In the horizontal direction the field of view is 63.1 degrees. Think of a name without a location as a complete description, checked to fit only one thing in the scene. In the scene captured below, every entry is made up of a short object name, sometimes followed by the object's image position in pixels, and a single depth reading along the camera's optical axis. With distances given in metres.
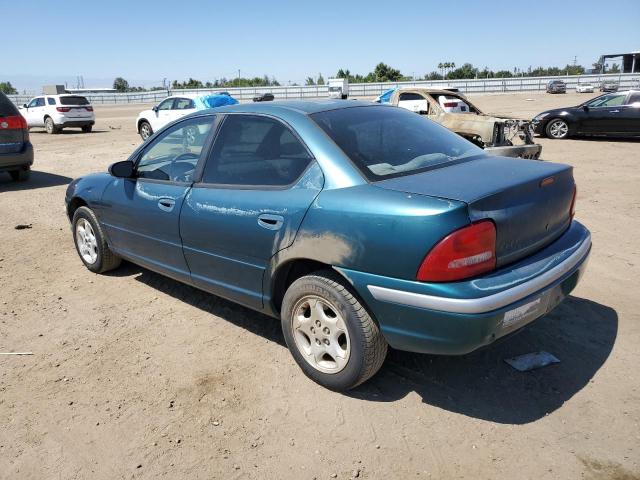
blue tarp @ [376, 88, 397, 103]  15.13
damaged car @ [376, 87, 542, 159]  10.07
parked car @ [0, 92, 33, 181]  9.65
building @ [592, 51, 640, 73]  59.59
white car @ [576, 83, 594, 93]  44.28
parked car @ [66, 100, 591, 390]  2.55
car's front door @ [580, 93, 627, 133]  14.27
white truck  37.41
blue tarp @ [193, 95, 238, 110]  16.00
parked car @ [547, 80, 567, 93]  42.97
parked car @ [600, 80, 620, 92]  40.49
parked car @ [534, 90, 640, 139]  14.09
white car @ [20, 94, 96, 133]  21.81
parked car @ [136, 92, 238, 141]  16.22
